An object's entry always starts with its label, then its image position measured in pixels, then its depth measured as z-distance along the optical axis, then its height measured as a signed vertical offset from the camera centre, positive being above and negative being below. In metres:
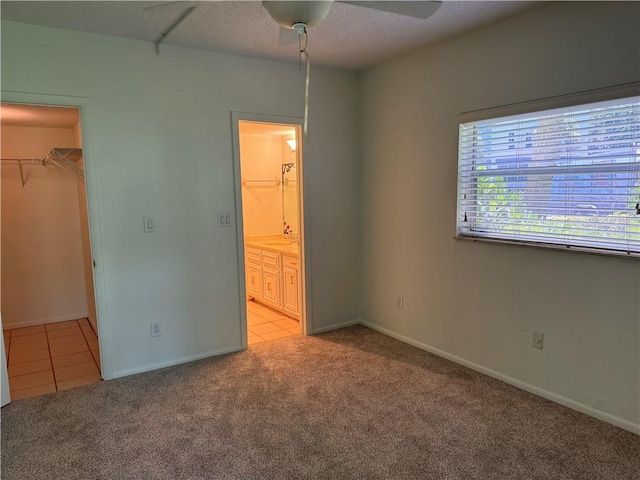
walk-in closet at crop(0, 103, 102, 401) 4.23 -0.51
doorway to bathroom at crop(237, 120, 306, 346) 4.16 -0.57
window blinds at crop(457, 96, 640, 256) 2.28 +0.06
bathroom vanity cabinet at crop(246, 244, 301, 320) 4.37 -1.00
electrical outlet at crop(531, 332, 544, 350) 2.70 -0.99
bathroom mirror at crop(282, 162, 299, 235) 5.54 -0.13
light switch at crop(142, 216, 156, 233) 3.11 -0.24
